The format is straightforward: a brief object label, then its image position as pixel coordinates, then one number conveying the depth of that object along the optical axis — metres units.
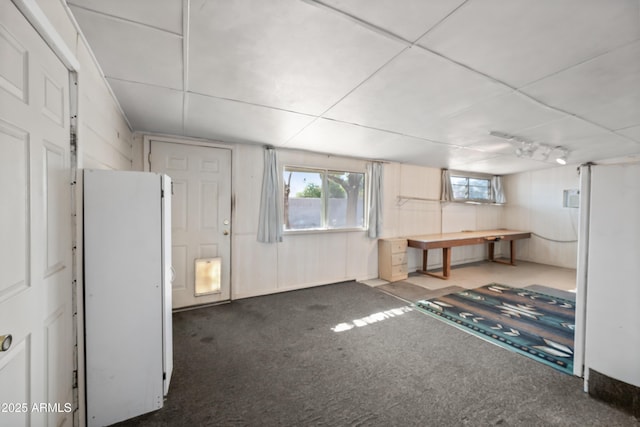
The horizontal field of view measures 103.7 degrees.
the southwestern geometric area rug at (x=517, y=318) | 2.41
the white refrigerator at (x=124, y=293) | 1.49
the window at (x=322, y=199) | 4.06
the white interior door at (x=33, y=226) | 0.88
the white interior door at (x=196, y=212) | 3.24
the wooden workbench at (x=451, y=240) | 4.63
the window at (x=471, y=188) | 6.16
